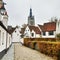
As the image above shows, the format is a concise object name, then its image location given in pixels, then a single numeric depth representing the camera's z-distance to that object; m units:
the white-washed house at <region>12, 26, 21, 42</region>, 27.07
